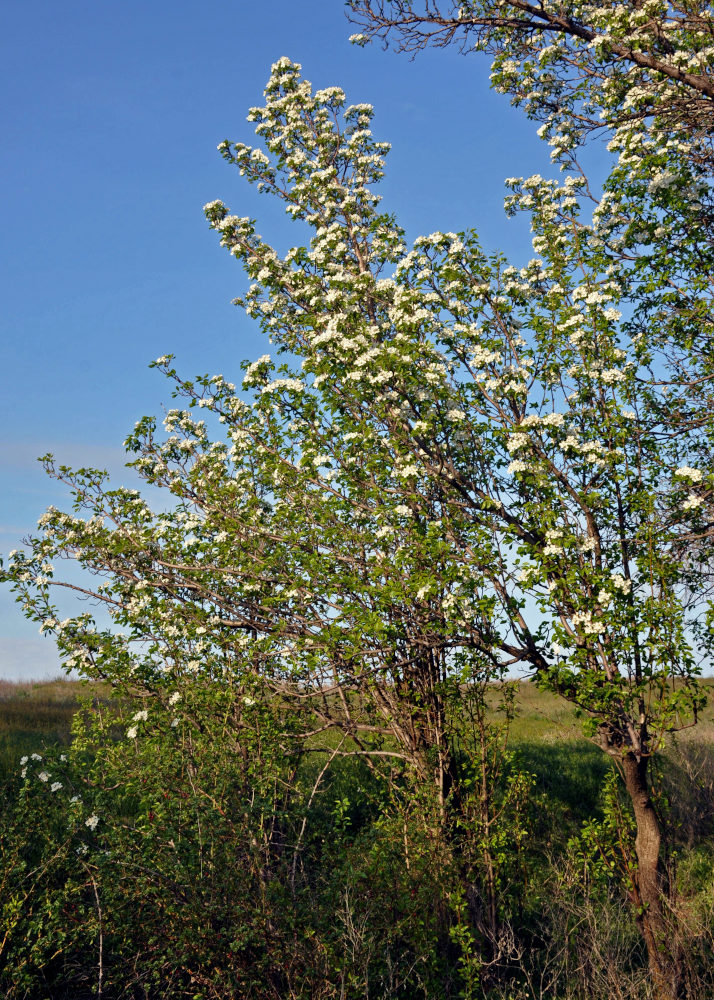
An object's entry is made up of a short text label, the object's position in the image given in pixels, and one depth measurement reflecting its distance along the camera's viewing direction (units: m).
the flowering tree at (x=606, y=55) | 9.12
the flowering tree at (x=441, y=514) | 7.93
